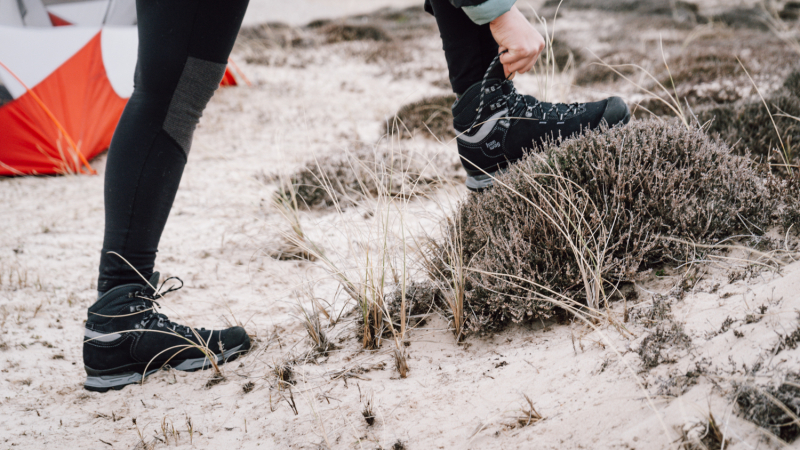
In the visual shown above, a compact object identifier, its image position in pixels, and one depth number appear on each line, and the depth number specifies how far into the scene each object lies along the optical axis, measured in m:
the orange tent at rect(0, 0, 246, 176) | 4.11
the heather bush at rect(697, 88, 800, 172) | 2.76
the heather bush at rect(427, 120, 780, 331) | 1.67
